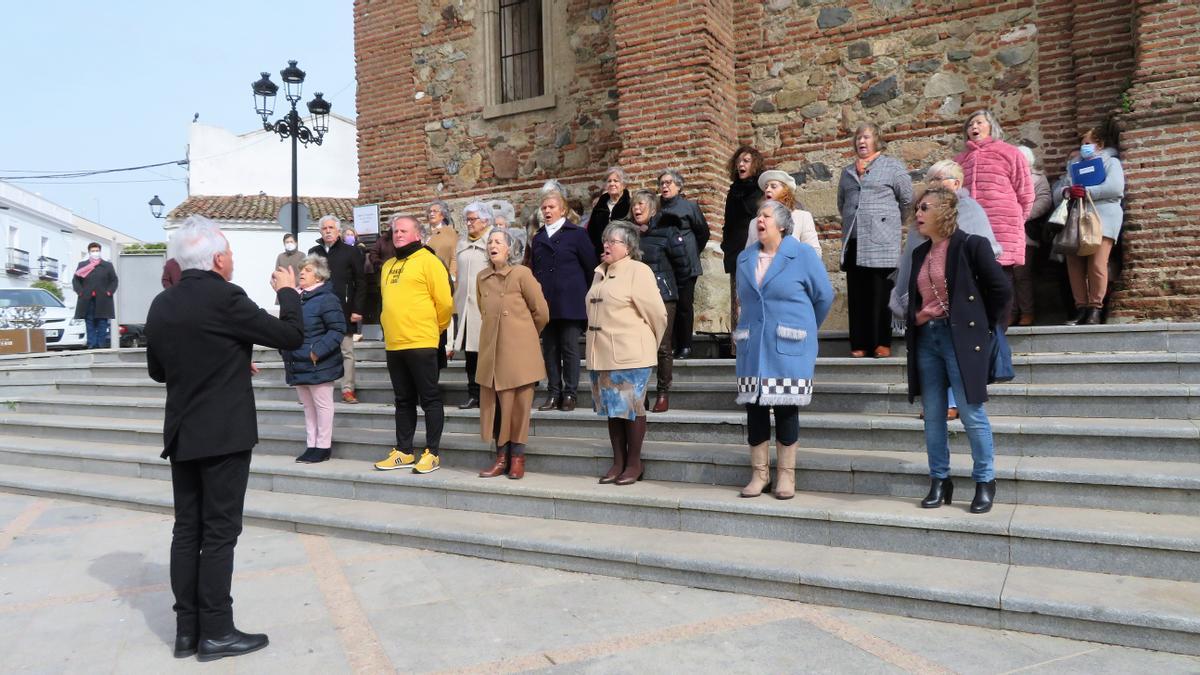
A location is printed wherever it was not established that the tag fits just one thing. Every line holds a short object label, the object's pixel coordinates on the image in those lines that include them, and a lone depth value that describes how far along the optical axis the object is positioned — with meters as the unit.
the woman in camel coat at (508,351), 5.67
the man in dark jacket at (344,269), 8.84
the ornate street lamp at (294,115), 14.26
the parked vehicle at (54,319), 17.16
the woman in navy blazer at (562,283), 6.54
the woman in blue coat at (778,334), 4.65
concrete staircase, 3.67
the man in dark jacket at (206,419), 3.48
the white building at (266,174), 30.42
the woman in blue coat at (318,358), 6.47
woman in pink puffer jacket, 5.66
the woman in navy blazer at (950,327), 4.22
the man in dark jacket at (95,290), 12.47
